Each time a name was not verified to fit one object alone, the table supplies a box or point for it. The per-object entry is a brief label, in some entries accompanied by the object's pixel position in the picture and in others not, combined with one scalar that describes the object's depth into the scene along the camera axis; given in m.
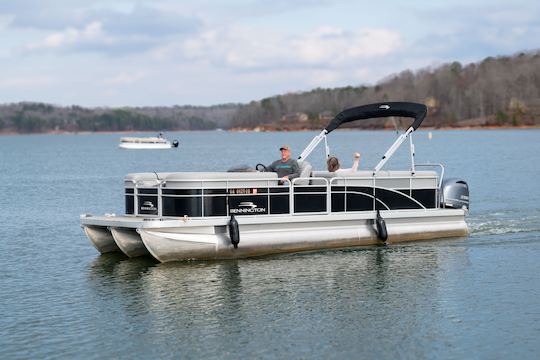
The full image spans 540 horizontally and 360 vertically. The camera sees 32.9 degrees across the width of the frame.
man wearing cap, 19.19
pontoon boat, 17.72
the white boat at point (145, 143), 121.50
